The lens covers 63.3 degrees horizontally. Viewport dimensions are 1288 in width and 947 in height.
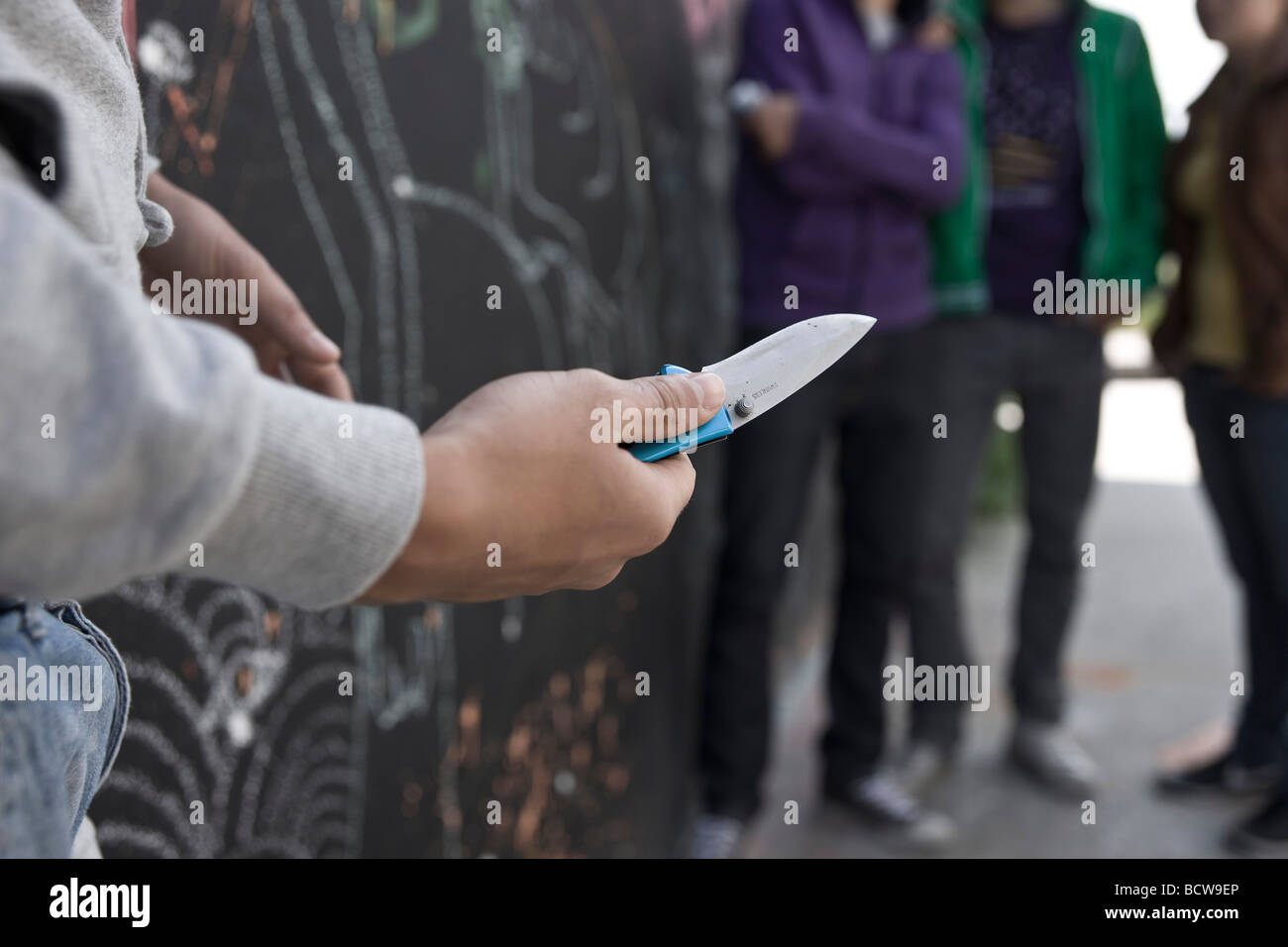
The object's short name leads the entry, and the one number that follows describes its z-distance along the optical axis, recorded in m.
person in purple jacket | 2.60
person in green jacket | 2.92
